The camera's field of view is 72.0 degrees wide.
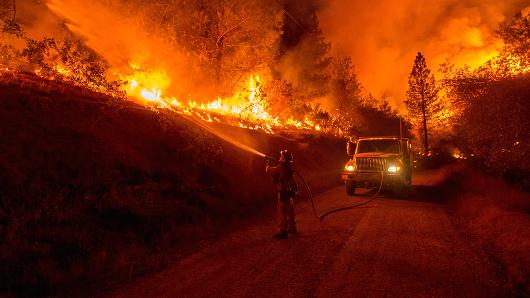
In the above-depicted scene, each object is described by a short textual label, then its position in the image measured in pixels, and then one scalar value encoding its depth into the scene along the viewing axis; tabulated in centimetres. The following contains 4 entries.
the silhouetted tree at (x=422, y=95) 6041
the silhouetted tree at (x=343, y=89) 4269
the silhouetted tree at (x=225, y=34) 2272
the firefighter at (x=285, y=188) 869
